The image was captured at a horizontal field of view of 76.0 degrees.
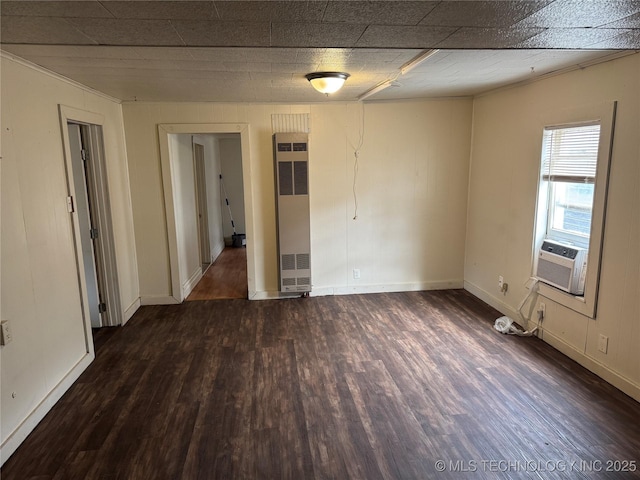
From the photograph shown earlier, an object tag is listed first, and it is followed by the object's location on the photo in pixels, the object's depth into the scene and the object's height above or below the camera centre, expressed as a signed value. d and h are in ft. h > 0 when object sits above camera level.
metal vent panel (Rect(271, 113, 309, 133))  15.31 +1.88
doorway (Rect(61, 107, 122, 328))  12.49 -1.42
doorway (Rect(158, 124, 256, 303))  14.93 -0.86
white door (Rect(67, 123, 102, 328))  12.35 -1.43
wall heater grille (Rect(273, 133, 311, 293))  14.96 -1.42
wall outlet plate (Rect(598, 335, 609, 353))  9.82 -4.18
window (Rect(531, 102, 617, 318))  9.64 -0.47
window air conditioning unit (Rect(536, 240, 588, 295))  10.64 -2.62
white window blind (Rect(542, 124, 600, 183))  10.21 +0.39
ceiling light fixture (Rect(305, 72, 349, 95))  10.27 +2.32
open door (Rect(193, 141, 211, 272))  20.18 -1.61
